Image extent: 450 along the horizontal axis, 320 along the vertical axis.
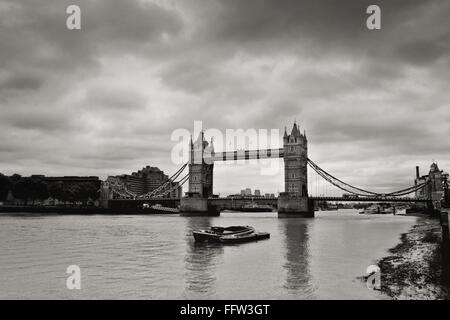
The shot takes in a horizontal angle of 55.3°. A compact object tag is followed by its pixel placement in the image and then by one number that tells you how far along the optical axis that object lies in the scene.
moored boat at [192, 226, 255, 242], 36.62
